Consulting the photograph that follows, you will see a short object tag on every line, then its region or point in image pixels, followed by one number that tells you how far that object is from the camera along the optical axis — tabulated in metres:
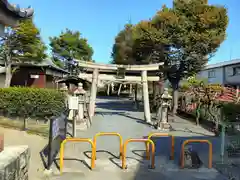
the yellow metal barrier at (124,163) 4.45
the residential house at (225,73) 21.30
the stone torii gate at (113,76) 9.98
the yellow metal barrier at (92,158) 4.17
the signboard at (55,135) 4.18
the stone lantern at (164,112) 8.68
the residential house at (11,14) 2.68
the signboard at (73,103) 6.28
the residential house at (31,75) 15.96
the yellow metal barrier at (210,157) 4.66
